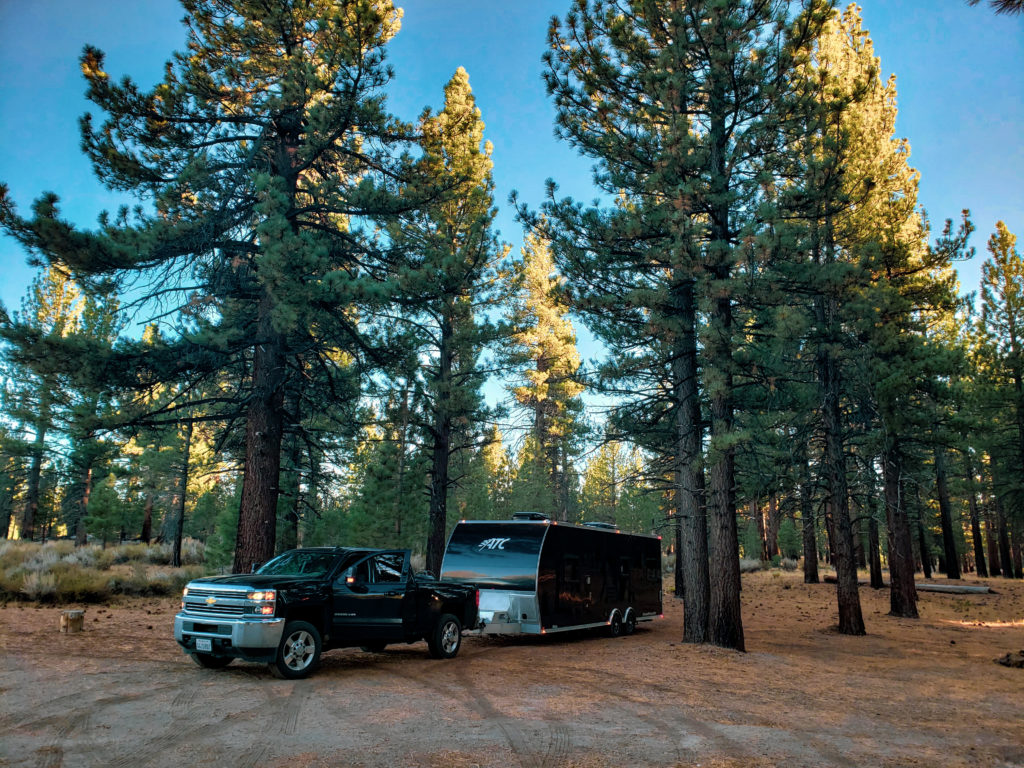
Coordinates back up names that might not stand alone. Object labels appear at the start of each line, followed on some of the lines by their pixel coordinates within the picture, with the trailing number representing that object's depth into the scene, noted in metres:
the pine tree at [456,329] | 21.00
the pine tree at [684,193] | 13.31
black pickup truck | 9.09
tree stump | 12.50
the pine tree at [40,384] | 27.62
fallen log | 29.22
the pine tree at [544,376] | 23.52
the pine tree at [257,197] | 13.20
